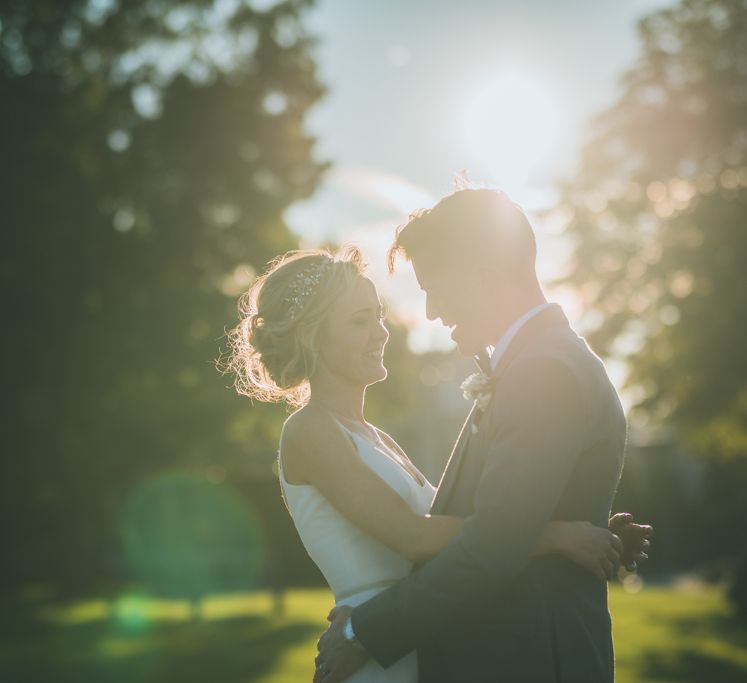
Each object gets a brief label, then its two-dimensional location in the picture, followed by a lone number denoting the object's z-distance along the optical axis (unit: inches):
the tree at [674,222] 837.2
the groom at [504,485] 119.3
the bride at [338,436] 146.2
